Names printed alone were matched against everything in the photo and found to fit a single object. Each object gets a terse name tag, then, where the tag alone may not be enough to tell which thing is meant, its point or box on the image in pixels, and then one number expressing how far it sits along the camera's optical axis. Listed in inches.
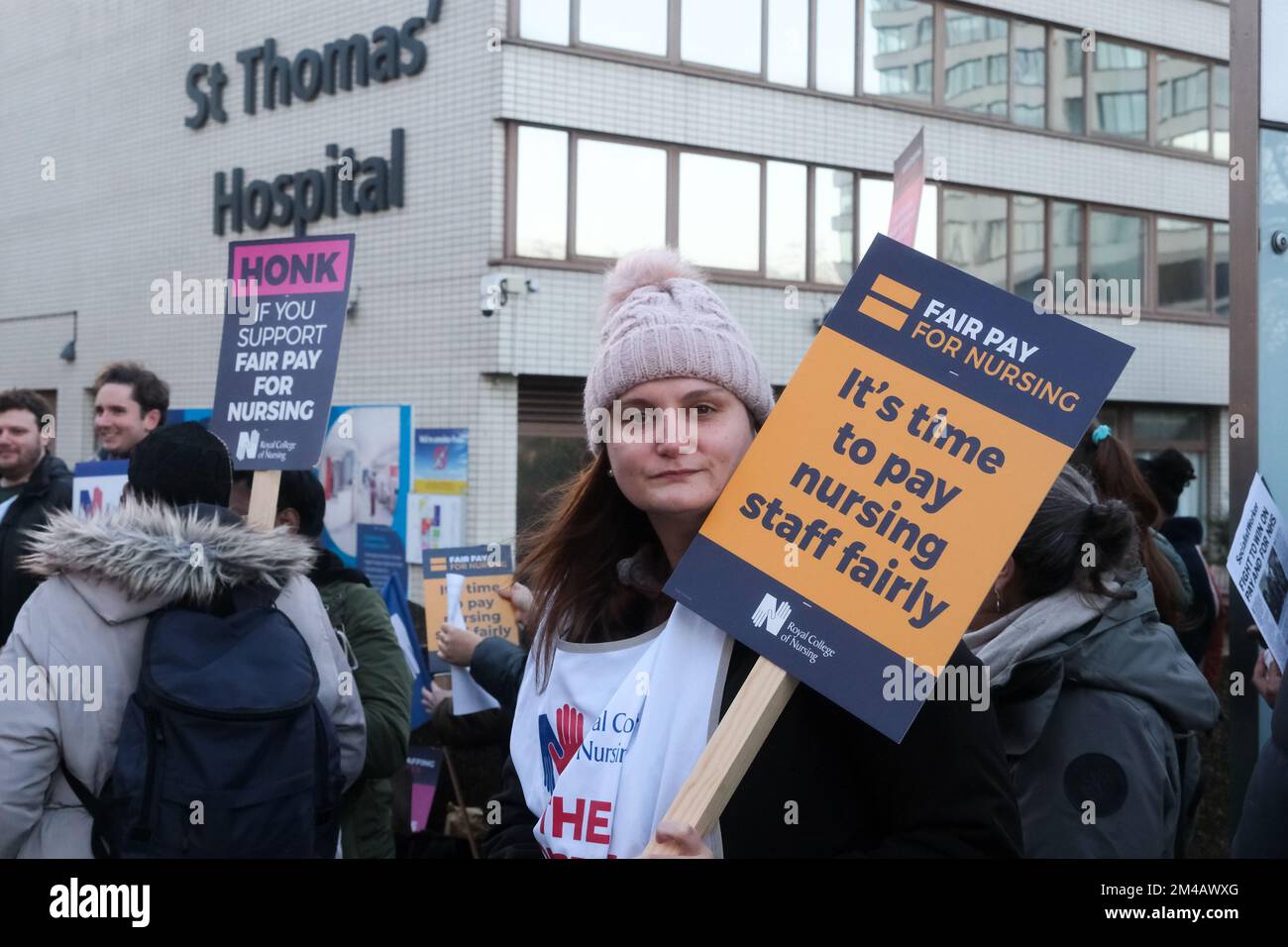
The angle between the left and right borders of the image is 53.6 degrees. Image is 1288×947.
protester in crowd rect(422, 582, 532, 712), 156.3
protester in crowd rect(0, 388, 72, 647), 181.3
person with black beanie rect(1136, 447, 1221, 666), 218.4
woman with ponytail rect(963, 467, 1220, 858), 92.2
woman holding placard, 66.1
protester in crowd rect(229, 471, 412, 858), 133.3
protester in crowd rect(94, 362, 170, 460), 199.5
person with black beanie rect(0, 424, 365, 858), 97.6
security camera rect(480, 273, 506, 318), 550.0
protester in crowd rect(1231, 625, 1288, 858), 71.4
